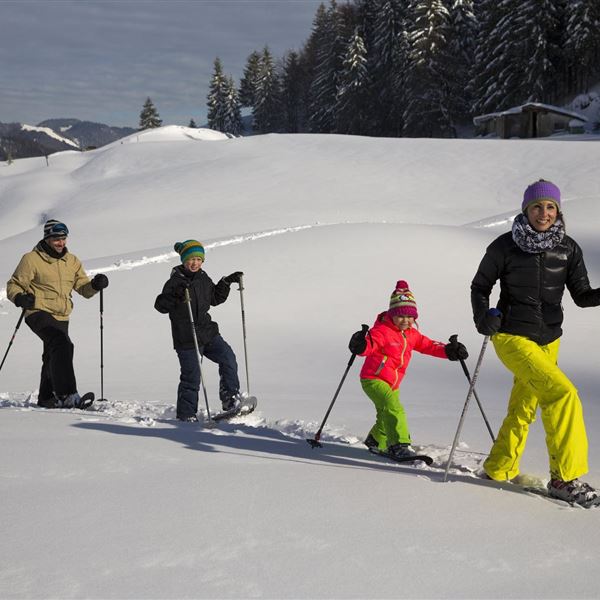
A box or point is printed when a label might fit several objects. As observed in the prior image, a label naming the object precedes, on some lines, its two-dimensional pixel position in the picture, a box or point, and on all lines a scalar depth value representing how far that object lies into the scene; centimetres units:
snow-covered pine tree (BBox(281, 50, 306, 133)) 8881
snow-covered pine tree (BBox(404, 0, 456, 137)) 5684
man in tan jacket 702
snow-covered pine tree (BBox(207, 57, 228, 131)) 9000
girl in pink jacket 487
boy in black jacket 643
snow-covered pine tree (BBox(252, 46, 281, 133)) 8550
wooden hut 4688
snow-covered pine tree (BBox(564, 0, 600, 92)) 4791
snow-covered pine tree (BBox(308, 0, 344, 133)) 7125
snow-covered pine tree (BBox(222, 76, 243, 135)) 9062
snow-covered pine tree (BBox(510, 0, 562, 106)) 5062
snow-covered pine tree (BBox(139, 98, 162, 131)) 9117
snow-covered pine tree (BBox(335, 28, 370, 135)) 6462
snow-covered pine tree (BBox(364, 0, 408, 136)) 6394
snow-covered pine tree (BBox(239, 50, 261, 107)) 9531
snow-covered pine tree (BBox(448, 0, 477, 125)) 5894
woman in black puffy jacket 403
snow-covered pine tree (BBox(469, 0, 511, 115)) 5272
